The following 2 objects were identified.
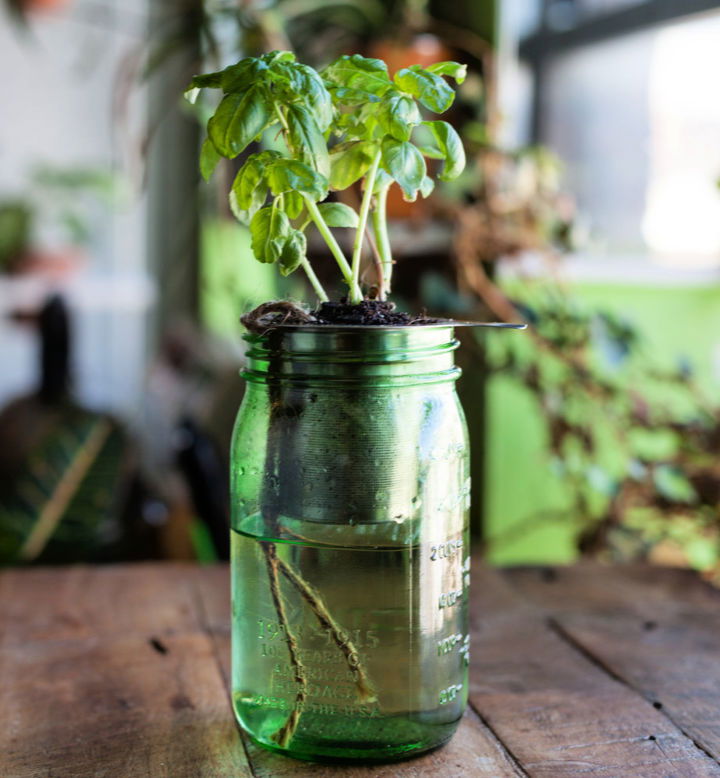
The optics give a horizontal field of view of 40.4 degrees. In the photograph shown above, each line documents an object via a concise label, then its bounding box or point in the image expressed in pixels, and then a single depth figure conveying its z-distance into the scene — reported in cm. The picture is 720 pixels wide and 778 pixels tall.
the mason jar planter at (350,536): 57
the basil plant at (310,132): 54
